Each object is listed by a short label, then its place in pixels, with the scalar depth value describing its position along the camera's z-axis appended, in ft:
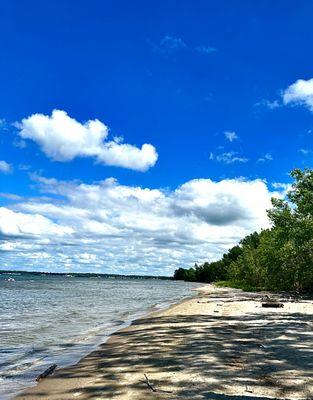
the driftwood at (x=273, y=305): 111.65
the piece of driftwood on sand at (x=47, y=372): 39.52
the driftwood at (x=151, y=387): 30.30
